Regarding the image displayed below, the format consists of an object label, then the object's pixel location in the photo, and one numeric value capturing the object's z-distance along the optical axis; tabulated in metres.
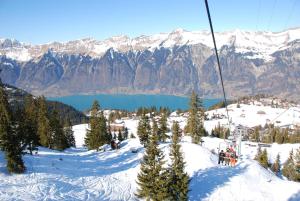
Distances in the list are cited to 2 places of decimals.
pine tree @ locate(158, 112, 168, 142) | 66.51
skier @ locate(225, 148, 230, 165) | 35.68
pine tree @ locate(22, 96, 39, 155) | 42.17
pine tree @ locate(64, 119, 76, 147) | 79.39
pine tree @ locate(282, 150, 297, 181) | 68.62
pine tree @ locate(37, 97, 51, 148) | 54.04
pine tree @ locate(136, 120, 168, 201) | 29.61
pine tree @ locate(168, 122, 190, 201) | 31.24
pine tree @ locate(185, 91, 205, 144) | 58.79
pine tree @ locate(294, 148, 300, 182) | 53.49
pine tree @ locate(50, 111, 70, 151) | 55.87
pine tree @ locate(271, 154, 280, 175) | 79.51
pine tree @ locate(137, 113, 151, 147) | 56.98
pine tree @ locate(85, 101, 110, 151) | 57.39
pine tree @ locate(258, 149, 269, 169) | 67.42
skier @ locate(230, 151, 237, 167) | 34.66
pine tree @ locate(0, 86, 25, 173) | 27.45
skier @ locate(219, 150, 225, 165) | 37.03
